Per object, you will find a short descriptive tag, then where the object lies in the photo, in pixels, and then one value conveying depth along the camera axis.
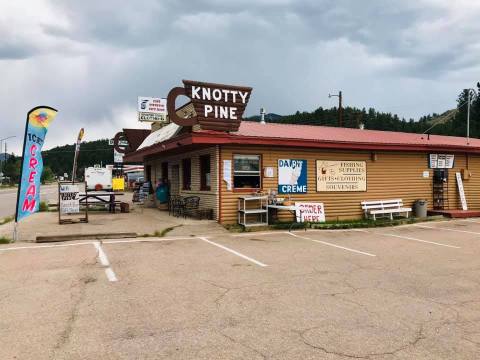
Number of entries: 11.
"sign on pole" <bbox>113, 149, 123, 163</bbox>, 45.36
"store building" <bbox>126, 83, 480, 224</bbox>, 14.70
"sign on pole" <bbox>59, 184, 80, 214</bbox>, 14.24
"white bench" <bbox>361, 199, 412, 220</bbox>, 16.92
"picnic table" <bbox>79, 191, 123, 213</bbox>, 18.88
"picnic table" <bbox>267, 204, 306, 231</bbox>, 13.98
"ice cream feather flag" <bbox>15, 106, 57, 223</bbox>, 11.05
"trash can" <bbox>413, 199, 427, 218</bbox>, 17.83
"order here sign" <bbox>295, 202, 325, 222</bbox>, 15.15
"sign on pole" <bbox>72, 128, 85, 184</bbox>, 18.69
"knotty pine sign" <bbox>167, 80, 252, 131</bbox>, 14.20
